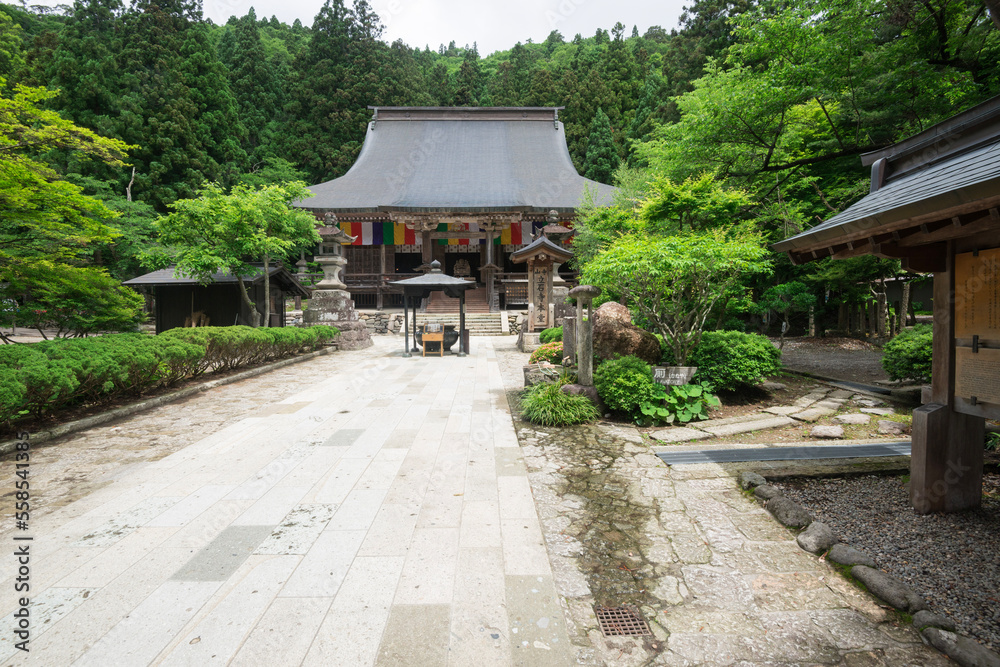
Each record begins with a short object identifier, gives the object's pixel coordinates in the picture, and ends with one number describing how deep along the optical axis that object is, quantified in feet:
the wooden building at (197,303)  41.73
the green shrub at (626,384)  17.90
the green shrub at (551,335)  33.60
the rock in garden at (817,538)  8.55
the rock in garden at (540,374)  22.31
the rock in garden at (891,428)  16.12
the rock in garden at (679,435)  16.01
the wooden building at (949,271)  8.77
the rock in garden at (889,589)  6.84
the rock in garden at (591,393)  19.03
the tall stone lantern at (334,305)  45.73
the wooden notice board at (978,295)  8.84
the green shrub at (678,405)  17.79
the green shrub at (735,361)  19.80
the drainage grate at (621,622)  6.55
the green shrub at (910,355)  19.45
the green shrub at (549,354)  27.25
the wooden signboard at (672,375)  18.58
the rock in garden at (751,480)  11.44
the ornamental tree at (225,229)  34.60
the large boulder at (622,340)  21.24
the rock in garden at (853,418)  17.46
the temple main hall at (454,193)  64.80
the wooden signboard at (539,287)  45.42
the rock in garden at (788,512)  9.52
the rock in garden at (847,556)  7.93
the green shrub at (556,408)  17.63
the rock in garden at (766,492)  10.68
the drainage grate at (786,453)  13.66
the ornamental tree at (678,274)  18.17
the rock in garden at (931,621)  6.45
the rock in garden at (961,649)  5.74
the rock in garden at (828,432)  15.85
